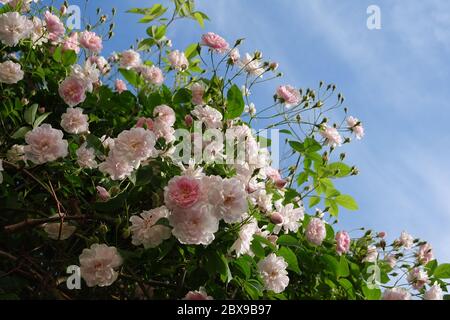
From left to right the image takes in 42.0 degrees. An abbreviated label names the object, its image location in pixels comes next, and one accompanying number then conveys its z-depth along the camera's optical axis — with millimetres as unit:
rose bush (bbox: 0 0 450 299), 1362
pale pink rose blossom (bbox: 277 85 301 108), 1975
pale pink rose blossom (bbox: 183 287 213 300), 1342
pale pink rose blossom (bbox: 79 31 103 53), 2143
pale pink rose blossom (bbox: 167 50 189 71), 2186
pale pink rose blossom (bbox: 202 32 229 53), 1852
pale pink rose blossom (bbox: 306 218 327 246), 1685
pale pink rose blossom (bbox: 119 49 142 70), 2133
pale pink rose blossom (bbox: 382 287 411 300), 1375
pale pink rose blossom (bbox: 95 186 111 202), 1446
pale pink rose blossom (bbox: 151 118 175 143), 1569
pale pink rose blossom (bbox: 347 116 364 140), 2271
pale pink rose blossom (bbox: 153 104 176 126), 1606
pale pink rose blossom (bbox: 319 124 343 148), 2104
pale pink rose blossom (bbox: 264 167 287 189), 1565
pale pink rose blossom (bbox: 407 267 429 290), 1907
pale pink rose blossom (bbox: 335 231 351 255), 1727
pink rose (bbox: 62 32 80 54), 2121
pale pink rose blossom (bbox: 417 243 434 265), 2085
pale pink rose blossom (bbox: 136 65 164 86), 1977
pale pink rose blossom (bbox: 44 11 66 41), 2105
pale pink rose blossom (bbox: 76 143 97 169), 1609
